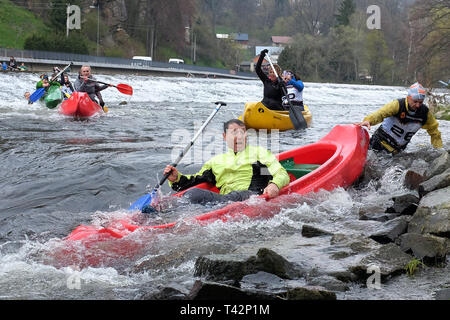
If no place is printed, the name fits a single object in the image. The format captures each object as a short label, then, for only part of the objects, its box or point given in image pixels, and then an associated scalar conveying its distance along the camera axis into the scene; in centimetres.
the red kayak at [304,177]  992
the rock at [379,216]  1103
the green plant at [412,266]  805
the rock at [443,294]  681
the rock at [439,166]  1309
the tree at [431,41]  4478
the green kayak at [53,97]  3306
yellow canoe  2553
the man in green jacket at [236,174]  1137
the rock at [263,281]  782
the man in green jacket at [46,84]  3387
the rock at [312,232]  1023
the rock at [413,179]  1373
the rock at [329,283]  761
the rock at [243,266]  799
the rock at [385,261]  797
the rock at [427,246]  828
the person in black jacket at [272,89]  2467
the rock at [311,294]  683
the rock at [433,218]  899
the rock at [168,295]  735
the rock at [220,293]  710
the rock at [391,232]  947
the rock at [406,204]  1087
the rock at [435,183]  1120
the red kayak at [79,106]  2929
